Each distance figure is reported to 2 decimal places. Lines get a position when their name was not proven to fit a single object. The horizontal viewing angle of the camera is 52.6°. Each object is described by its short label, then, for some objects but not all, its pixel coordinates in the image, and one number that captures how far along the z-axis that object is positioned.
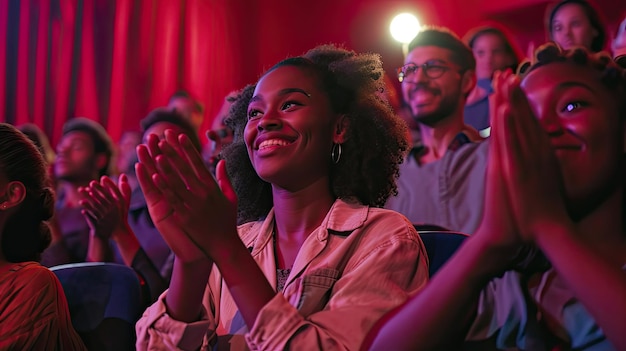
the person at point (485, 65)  2.30
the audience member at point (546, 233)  0.82
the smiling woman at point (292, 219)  0.98
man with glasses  2.08
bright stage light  2.67
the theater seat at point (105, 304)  1.46
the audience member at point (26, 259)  1.34
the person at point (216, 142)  2.19
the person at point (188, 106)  3.18
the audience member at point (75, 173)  2.56
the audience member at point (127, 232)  2.03
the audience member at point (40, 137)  2.87
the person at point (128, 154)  2.82
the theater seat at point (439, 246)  1.21
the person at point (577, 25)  2.08
